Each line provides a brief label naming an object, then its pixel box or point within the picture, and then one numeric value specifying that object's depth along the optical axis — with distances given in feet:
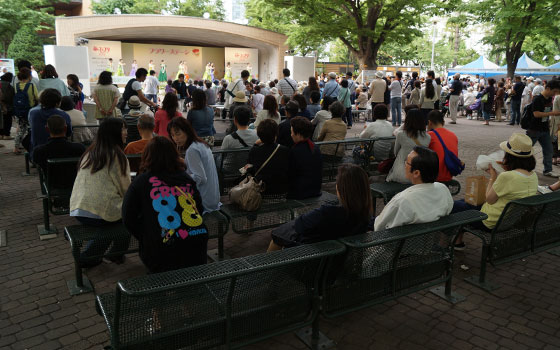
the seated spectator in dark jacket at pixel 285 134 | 21.72
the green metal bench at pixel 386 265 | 10.23
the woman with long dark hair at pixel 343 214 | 10.36
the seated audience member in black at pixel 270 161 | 15.53
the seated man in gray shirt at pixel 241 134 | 18.70
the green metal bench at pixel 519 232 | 13.19
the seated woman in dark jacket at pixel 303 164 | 15.83
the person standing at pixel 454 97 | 55.42
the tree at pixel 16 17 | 96.03
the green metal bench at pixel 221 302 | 7.99
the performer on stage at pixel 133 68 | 103.59
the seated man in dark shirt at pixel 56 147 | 16.60
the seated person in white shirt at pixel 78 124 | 25.28
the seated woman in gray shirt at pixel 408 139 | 18.37
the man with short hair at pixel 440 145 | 18.42
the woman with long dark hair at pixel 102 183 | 12.82
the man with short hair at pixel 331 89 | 44.21
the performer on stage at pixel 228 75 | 105.19
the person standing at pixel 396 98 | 50.57
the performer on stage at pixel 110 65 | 112.47
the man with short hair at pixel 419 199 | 11.51
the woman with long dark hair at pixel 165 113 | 21.65
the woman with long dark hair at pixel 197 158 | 13.93
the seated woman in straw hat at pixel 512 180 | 13.99
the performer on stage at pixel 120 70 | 107.96
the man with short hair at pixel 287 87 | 40.73
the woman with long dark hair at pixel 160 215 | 9.88
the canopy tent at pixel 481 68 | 112.27
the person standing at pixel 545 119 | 27.68
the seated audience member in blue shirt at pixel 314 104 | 32.73
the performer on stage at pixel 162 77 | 105.79
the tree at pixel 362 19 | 71.20
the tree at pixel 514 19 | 71.97
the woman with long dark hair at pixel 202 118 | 23.74
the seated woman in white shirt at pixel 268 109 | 25.63
